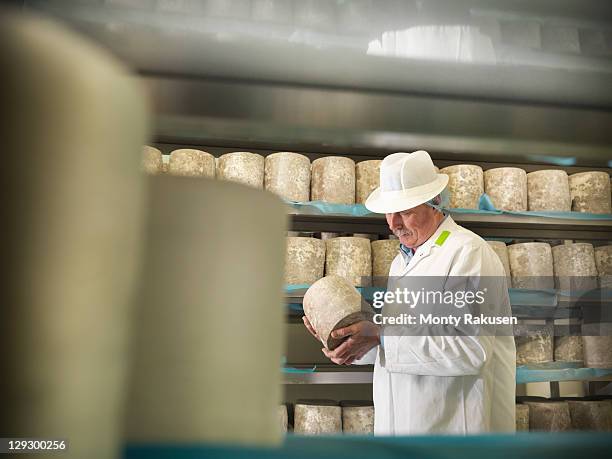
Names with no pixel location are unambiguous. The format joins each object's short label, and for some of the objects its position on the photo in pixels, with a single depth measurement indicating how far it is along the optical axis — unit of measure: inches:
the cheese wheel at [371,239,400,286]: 92.2
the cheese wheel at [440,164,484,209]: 96.0
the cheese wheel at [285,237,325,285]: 87.9
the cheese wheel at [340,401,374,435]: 87.4
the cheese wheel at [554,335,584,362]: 98.9
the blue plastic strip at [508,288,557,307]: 97.1
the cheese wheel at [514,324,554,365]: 96.7
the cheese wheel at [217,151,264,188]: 90.0
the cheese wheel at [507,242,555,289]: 96.9
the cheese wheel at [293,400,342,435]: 85.9
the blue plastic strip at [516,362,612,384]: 94.5
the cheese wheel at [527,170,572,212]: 100.2
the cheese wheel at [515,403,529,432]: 93.7
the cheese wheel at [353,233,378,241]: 103.4
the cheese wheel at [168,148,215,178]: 86.9
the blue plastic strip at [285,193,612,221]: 91.4
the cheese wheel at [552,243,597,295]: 98.4
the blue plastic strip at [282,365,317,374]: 91.4
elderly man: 70.6
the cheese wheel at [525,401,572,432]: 95.7
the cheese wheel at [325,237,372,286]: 90.2
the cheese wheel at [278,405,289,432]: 85.6
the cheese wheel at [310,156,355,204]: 91.9
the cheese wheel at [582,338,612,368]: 98.7
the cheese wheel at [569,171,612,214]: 101.6
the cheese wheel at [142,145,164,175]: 80.9
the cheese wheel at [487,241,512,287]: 95.7
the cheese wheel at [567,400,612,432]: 97.7
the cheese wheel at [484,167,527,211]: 98.3
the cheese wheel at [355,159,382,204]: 93.7
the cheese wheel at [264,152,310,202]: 90.7
